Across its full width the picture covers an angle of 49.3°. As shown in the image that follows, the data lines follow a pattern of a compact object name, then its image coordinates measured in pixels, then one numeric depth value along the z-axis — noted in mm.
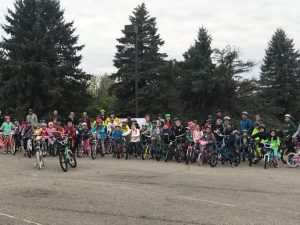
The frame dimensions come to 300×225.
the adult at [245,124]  13633
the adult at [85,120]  15829
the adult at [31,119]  15261
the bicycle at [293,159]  12189
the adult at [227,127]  13024
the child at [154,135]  14257
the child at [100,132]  15031
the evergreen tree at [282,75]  42590
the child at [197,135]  13084
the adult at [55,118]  15164
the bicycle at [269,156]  12131
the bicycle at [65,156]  10865
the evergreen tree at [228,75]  33714
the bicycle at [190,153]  12987
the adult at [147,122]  14975
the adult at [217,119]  13483
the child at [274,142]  12407
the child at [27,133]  14668
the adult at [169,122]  14051
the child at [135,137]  14499
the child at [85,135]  14559
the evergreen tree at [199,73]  33472
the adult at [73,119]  15024
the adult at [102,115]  16270
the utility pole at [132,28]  17389
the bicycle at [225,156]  12316
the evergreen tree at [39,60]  28538
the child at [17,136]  16059
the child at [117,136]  14767
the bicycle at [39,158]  11306
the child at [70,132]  13479
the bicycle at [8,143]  15727
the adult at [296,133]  12649
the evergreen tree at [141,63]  32093
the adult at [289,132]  12999
